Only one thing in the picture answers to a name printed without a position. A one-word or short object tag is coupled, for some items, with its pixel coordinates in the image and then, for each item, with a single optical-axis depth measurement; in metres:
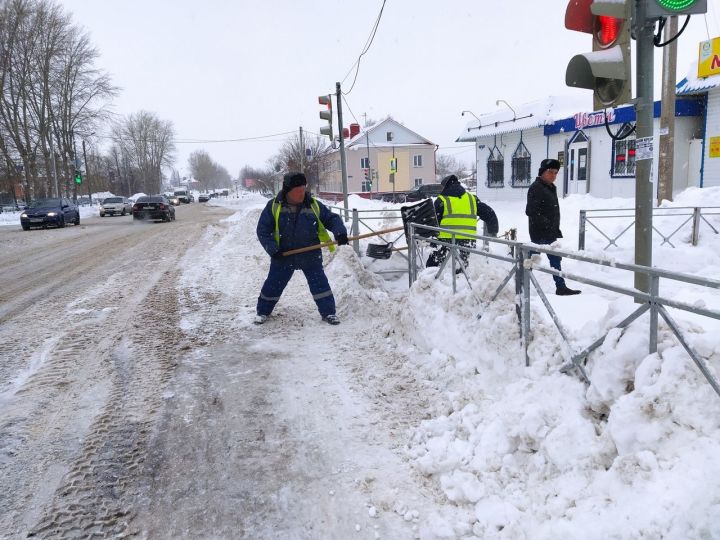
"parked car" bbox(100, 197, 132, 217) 34.72
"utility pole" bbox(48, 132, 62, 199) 36.43
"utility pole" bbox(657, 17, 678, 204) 10.95
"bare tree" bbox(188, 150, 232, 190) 136.00
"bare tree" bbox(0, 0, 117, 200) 34.00
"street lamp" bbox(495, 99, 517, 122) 21.84
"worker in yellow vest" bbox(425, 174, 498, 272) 6.14
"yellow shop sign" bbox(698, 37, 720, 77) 13.55
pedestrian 6.10
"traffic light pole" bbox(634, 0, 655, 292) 3.49
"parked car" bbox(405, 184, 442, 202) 34.66
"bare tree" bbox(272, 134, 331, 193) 45.97
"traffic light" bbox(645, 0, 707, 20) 3.31
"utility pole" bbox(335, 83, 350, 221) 11.88
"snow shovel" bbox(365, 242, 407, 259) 7.91
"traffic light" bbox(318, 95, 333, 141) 11.72
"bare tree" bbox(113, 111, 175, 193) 83.50
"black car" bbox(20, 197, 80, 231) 21.22
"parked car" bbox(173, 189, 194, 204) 65.87
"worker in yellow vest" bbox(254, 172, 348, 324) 6.04
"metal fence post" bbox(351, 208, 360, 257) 10.16
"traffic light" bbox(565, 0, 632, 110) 3.52
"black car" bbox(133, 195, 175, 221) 24.98
